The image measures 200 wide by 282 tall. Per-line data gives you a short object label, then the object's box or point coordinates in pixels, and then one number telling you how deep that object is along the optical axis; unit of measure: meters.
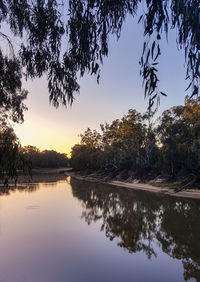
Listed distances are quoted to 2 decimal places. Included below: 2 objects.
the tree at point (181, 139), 25.62
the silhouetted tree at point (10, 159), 5.14
